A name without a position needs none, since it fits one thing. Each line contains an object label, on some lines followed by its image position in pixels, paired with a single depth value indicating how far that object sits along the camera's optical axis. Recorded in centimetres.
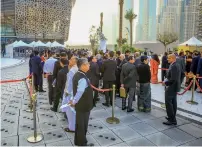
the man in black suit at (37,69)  843
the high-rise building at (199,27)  6421
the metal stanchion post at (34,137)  429
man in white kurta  460
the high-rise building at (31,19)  6116
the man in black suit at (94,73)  681
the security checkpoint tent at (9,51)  3362
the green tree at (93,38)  4057
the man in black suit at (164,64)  1106
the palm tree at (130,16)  4541
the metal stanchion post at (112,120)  539
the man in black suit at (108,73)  673
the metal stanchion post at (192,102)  712
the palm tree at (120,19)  2827
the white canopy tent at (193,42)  1791
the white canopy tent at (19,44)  3193
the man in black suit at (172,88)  510
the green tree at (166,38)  4953
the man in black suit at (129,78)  602
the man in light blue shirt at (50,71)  695
